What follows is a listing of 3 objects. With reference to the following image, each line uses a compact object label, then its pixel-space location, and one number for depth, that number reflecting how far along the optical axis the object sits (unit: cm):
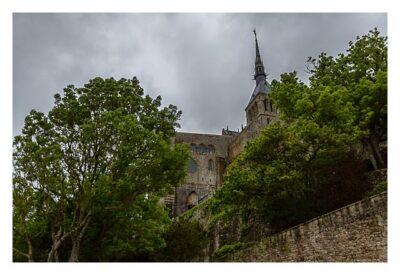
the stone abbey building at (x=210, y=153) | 4853
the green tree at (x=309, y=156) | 1720
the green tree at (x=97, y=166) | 1408
